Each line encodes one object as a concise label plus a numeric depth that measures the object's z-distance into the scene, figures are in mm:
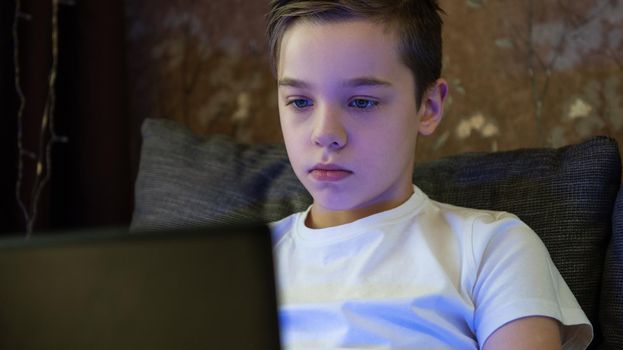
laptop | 520
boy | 1101
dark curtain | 2148
